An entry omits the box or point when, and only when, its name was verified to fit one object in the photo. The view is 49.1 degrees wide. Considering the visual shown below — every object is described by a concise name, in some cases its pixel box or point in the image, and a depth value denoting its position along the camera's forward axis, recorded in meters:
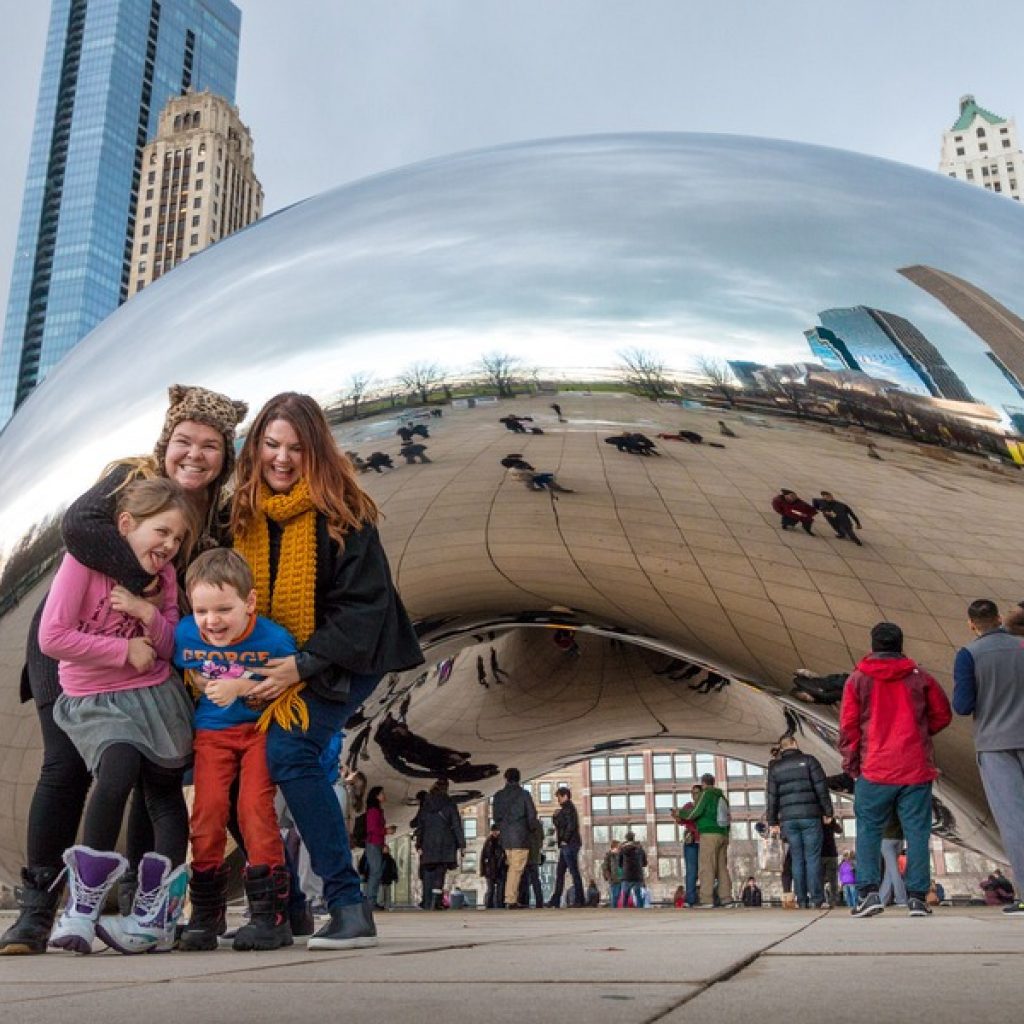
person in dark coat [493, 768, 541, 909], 7.37
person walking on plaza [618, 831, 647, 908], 12.59
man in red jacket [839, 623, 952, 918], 3.58
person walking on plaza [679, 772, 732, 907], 7.73
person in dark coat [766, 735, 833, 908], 5.96
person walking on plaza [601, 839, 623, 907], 17.02
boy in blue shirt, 2.36
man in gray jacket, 3.46
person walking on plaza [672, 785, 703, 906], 8.47
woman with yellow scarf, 2.38
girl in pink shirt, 2.33
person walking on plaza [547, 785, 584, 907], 9.00
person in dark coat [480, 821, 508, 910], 9.79
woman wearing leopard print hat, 2.39
